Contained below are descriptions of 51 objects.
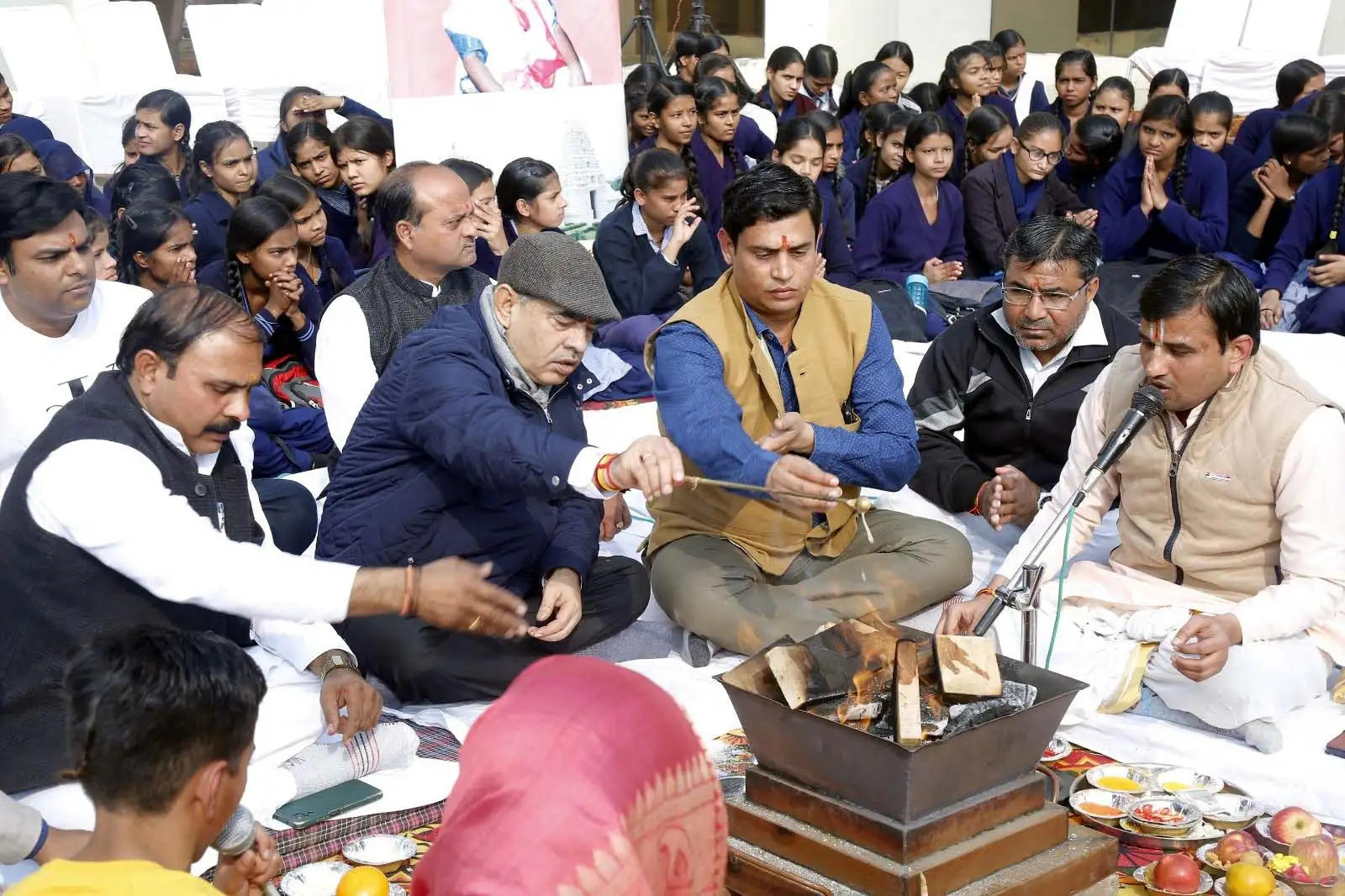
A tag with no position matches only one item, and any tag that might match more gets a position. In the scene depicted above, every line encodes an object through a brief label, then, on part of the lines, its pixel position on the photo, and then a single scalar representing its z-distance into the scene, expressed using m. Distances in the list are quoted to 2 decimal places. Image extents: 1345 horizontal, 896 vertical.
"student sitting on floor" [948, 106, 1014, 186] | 8.15
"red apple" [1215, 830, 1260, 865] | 2.71
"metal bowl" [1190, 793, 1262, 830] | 2.87
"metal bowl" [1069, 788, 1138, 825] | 2.91
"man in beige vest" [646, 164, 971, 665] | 3.68
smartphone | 2.99
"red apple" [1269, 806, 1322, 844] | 2.76
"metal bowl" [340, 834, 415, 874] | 2.84
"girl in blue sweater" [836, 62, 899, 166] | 10.00
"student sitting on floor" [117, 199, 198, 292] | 5.09
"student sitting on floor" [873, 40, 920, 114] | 10.45
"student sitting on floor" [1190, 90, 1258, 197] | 7.54
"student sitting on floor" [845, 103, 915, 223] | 8.08
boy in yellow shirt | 1.86
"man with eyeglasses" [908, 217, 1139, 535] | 4.06
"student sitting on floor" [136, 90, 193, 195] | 7.59
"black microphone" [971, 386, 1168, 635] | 2.85
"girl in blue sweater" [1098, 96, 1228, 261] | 7.16
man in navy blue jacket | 3.29
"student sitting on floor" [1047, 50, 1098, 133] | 9.64
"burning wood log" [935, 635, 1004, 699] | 2.59
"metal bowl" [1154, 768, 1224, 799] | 3.00
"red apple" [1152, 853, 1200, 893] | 2.64
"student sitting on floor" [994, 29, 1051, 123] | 11.45
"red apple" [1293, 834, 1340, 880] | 2.63
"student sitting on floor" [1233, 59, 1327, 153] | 8.45
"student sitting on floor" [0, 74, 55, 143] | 8.25
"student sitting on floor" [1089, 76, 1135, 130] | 8.88
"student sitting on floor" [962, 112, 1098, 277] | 7.54
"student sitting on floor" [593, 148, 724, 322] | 6.32
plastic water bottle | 6.92
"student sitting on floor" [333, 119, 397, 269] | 6.85
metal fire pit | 2.43
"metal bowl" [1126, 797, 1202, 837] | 2.79
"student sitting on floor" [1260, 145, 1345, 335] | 6.26
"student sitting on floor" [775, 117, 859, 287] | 7.23
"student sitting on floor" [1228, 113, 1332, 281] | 6.90
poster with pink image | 7.68
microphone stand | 2.84
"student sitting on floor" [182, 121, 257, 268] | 6.44
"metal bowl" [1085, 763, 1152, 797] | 3.02
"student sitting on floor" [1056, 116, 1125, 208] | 7.83
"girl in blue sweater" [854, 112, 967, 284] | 7.36
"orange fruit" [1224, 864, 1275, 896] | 2.57
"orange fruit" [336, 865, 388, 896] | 2.65
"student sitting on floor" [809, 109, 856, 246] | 7.89
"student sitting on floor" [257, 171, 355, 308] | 5.77
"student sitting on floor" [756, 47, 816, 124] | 10.51
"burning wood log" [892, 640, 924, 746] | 2.45
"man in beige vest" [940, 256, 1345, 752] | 3.25
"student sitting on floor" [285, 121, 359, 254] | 6.89
